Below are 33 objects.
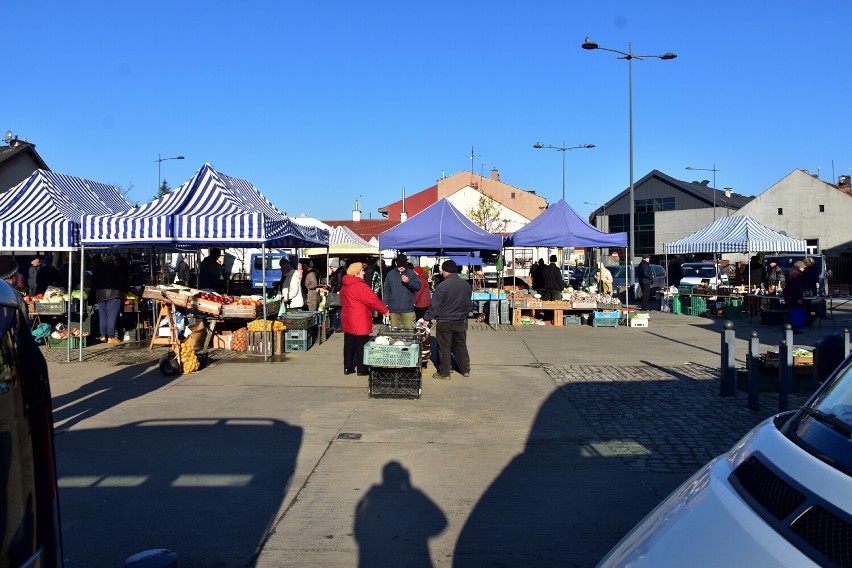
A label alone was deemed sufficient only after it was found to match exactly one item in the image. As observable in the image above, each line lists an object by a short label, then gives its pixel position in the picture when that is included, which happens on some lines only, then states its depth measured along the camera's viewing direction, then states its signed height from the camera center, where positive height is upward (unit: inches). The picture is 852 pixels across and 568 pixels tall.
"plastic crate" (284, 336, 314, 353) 554.6 -52.6
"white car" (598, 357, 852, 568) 72.6 -26.0
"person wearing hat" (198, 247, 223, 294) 640.4 +3.0
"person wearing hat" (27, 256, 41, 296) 872.9 -3.8
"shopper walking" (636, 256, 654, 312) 945.5 -3.5
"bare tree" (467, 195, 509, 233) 1982.0 +164.1
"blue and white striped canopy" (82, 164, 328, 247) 493.0 +36.7
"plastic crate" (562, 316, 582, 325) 800.9 -49.5
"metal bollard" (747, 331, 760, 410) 346.8 -48.4
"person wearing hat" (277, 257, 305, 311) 663.8 -14.3
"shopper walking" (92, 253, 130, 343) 564.7 -11.9
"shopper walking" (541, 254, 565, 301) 800.9 -7.6
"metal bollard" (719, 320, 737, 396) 372.5 -47.3
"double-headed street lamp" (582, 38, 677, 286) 957.8 +295.9
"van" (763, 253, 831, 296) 855.1 +17.4
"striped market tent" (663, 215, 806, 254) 927.7 +44.2
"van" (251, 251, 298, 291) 1269.9 +15.1
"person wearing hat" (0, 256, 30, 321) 401.4 +5.0
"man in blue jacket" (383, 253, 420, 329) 497.0 -10.2
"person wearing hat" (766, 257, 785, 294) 824.4 -4.5
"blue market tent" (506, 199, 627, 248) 762.2 +42.3
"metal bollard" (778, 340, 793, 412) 326.3 -44.3
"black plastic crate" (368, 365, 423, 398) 381.1 -56.5
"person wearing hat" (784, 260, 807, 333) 661.9 -19.9
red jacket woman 424.8 -18.0
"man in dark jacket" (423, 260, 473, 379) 426.3 -23.4
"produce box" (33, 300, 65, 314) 567.5 -24.0
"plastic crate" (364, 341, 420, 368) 367.2 -40.4
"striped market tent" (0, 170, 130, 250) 502.3 +54.5
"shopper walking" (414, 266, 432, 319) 569.9 -17.1
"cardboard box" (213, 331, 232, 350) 570.3 -50.2
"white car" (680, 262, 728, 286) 1223.5 +2.1
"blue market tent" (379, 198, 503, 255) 708.7 +39.8
